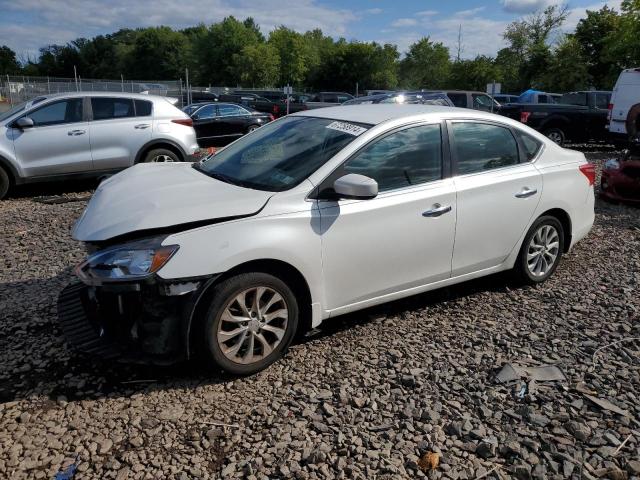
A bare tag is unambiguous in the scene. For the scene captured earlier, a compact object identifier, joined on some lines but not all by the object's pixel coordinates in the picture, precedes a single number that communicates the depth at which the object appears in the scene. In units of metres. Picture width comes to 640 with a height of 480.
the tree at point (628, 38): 26.09
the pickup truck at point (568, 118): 14.73
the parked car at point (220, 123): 14.95
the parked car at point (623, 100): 13.50
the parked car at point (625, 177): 8.17
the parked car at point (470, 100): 15.69
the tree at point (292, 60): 68.88
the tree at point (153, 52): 97.94
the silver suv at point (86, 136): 8.38
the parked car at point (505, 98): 28.45
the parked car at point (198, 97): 26.39
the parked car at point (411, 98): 12.45
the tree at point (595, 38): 44.41
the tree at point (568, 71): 42.94
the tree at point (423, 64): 66.88
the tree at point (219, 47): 77.44
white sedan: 3.08
